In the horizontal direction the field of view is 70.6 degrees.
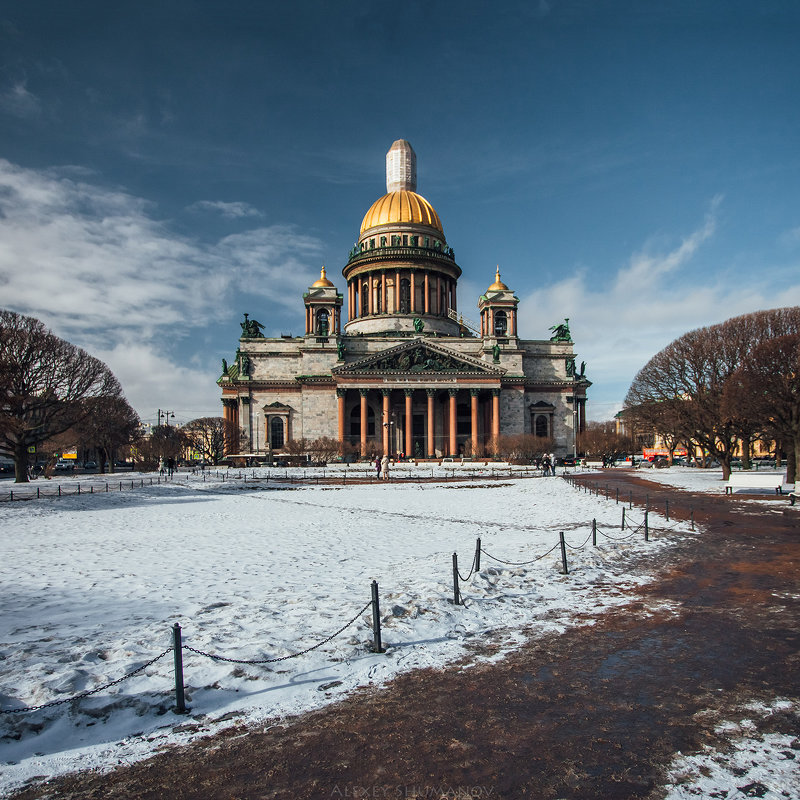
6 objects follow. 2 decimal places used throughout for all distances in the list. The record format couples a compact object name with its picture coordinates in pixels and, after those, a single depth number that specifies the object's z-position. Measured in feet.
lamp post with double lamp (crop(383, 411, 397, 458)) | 212.89
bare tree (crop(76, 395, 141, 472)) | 158.40
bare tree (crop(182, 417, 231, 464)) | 213.05
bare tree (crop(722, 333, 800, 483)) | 89.86
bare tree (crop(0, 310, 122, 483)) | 122.21
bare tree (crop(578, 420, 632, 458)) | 238.68
